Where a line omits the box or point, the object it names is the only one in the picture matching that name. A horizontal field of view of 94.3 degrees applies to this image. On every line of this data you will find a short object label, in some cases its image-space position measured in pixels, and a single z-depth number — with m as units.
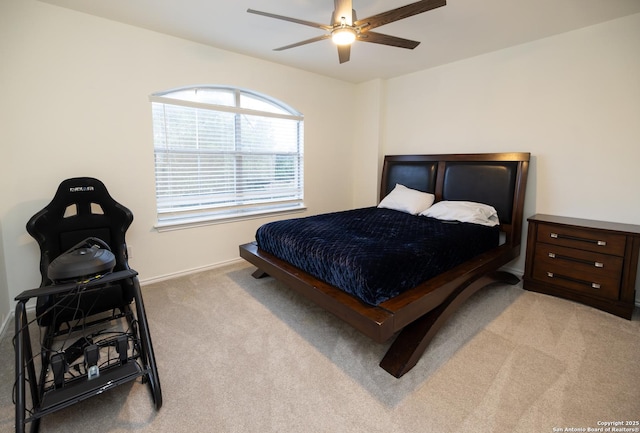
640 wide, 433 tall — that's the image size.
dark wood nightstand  2.45
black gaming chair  1.38
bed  1.91
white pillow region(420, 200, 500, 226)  3.14
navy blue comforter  1.96
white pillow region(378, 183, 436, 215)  3.65
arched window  3.20
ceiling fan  1.85
